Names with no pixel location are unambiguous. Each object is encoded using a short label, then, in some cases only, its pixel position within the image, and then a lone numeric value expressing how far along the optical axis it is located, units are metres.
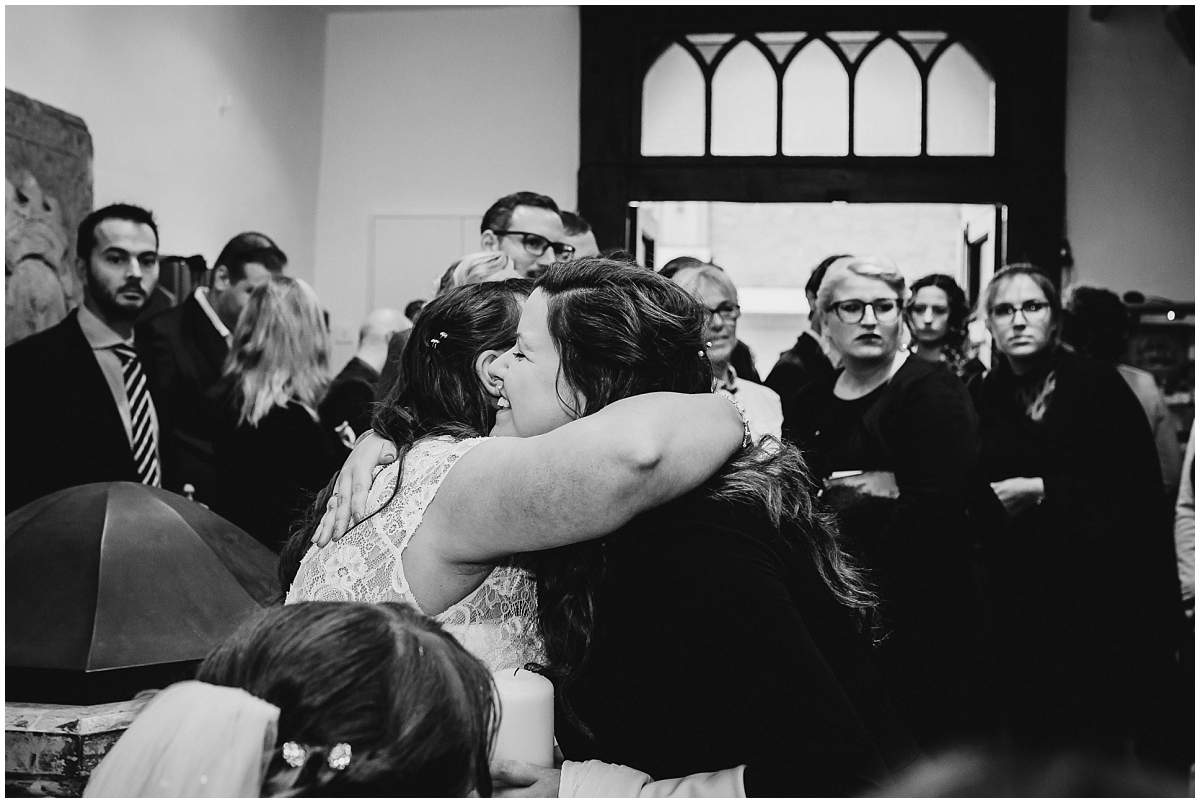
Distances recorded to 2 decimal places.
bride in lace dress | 1.16
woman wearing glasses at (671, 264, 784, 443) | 3.09
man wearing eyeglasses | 3.11
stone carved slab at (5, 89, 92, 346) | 4.16
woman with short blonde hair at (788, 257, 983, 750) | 2.79
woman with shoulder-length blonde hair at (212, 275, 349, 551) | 3.17
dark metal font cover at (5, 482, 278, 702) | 1.75
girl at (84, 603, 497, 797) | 0.83
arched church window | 6.96
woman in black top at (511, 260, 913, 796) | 1.13
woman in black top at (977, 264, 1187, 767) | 3.11
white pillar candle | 1.16
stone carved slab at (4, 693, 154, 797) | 1.61
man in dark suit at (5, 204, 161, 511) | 3.28
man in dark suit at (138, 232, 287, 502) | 3.99
